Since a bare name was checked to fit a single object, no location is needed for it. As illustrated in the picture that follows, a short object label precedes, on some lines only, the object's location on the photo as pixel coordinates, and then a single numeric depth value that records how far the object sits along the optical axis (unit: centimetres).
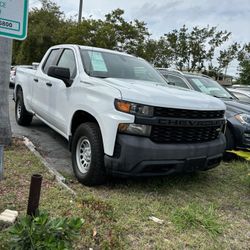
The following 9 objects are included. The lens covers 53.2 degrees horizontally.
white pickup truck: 279
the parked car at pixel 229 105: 437
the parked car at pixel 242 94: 697
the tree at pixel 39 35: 2102
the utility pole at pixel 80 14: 1655
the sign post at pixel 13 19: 214
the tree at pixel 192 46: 2043
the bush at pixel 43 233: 177
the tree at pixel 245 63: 2214
